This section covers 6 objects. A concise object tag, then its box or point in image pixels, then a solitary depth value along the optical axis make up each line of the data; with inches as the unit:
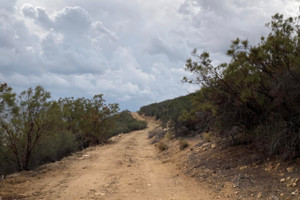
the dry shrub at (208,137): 544.8
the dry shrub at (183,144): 592.3
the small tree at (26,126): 462.9
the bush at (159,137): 914.7
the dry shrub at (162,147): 697.6
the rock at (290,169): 282.4
